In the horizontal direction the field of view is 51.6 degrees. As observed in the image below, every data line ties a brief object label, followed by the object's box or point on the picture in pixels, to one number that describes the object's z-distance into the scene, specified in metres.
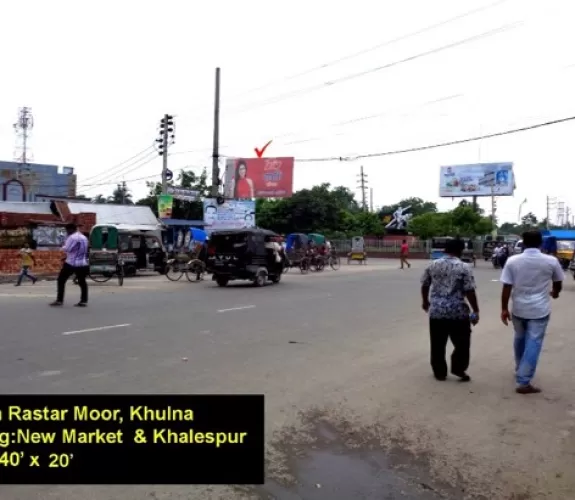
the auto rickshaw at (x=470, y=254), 40.41
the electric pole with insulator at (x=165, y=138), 34.59
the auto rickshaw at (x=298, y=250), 29.78
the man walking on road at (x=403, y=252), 34.82
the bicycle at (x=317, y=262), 31.03
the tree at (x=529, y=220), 93.12
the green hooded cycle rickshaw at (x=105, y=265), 20.28
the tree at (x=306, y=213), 54.78
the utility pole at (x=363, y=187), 85.12
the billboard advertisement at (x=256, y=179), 42.47
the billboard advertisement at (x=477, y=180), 60.66
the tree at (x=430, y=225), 55.62
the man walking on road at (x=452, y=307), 6.70
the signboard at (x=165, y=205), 35.78
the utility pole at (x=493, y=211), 59.81
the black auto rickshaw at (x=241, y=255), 19.88
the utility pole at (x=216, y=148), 32.81
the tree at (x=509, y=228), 115.07
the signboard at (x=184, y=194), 39.81
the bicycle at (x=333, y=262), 33.38
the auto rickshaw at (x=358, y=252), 41.44
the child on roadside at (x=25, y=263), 19.89
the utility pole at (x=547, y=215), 103.41
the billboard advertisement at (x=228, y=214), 37.62
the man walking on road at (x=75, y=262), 12.72
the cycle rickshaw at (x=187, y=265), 21.91
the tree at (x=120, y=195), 74.13
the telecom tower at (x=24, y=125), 76.56
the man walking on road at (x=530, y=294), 6.27
